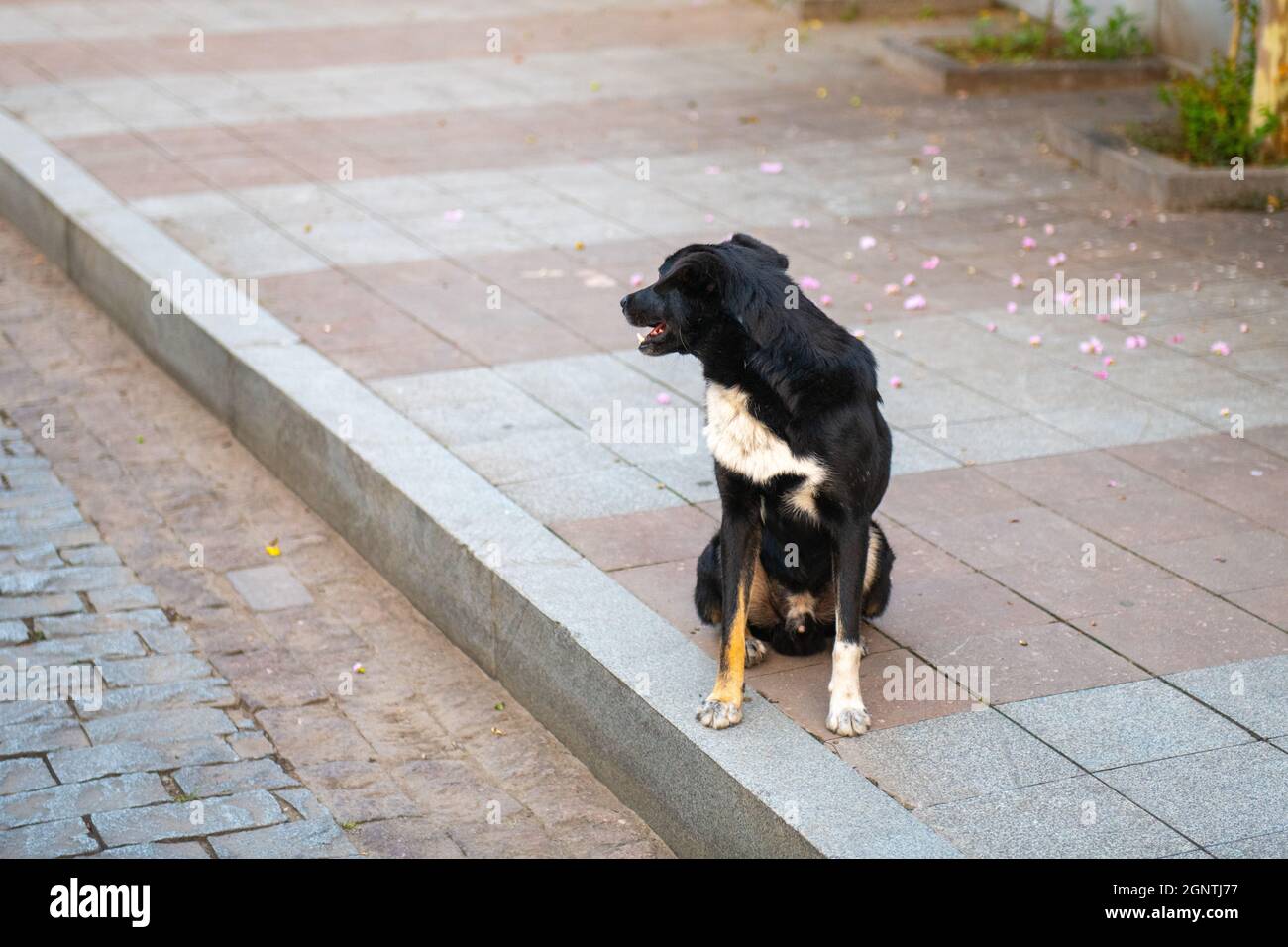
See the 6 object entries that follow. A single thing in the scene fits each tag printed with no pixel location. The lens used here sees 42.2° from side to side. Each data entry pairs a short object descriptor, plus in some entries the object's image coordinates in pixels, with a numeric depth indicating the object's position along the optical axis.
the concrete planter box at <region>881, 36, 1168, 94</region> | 13.19
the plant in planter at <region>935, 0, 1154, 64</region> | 13.49
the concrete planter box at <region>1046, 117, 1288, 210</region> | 10.27
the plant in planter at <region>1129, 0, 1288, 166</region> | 10.60
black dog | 4.63
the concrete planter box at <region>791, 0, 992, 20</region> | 16.05
